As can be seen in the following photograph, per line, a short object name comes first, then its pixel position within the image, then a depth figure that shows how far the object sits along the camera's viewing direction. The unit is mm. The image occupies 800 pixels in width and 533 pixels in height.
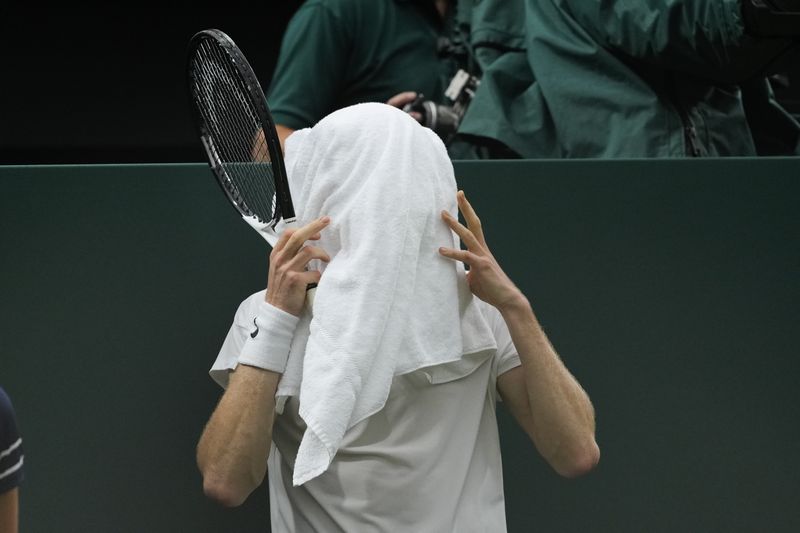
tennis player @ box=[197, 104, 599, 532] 12698
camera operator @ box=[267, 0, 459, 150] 13901
